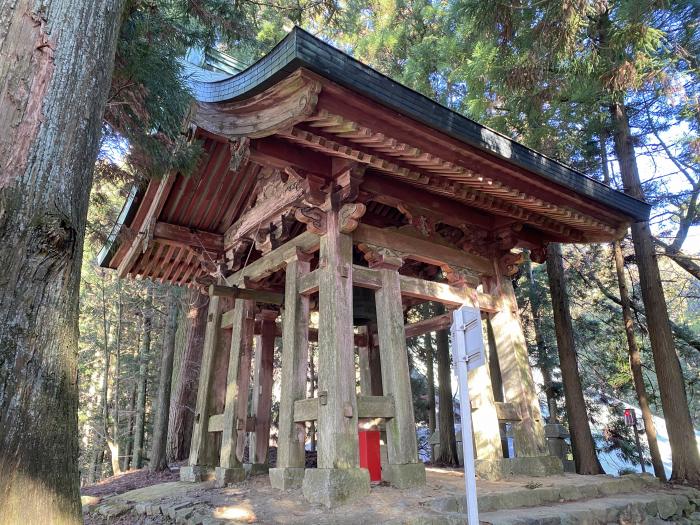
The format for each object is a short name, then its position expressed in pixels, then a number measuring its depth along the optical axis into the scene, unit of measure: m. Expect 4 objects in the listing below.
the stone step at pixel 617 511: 3.75
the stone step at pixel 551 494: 3.80
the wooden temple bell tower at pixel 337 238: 4.06
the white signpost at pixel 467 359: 2.49
